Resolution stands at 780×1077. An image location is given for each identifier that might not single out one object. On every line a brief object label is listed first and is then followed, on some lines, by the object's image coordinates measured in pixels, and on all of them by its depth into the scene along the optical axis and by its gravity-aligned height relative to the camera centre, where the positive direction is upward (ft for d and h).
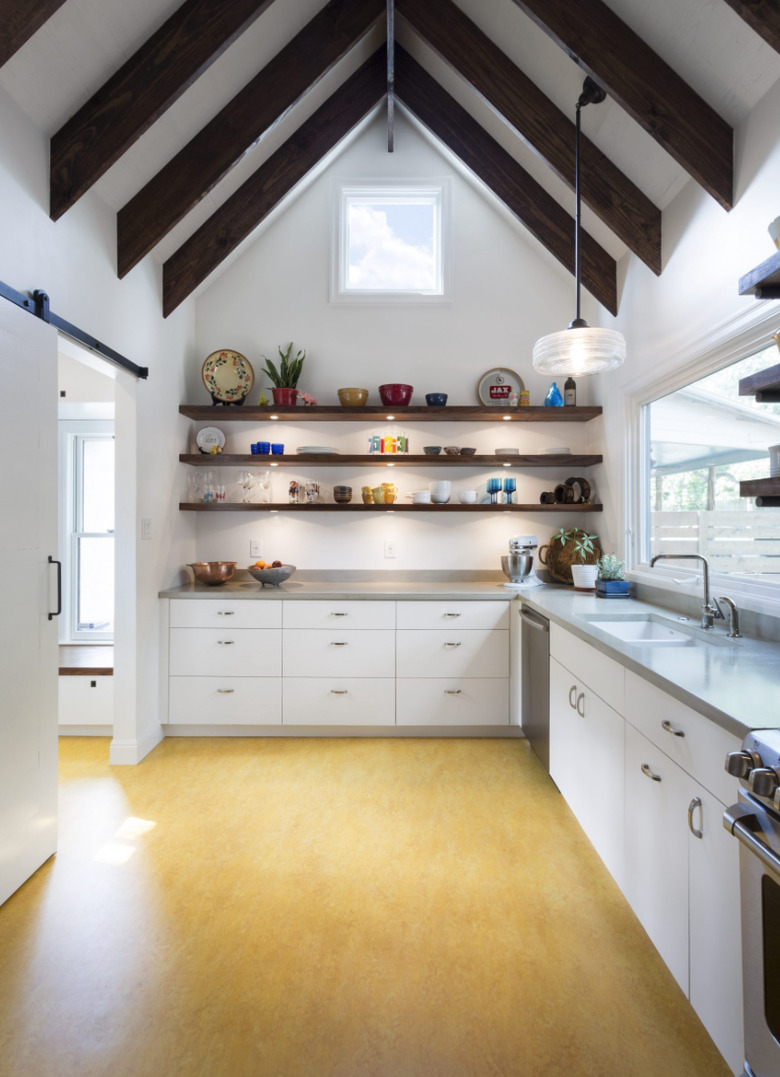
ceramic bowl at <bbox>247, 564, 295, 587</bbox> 12.34 -0.75
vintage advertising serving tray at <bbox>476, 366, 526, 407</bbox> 13.52 +3.34
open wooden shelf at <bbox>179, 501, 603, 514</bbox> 12.91 +0.59
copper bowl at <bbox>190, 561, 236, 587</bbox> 12.46 -0.69
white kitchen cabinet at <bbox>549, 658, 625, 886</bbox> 6.56 -2.68
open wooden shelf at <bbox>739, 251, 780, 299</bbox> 4.84 +2.05
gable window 13.82 +6.61
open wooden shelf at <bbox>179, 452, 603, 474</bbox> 12.81 +1.58
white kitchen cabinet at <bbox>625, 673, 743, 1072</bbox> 4.19 -2.47
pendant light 7.72 +2.32
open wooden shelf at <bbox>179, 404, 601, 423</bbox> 12.76 +2.52
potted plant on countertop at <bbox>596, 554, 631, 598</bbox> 10.84 -0.74
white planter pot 11.65 -0.75
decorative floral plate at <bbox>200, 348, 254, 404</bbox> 13.16 +3.37
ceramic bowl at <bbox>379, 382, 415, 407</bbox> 12.75 +2.88
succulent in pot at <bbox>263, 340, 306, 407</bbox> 12.78 +3.28
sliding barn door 6.80 -0.69
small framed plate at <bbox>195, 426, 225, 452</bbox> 13.37 +2.11
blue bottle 12.95 +2.84
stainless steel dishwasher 9.75 -2.38
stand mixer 12.33 -0.52
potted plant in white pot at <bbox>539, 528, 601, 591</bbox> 12.41 -0.33
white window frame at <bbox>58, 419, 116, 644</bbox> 14.75 +0.83
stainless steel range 3.44 -2.01
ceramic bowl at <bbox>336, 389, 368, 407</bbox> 12.77 +2.84
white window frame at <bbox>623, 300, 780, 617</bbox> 7.25 +1.95
